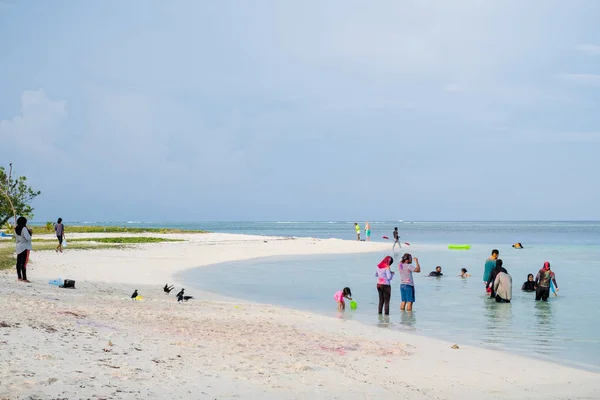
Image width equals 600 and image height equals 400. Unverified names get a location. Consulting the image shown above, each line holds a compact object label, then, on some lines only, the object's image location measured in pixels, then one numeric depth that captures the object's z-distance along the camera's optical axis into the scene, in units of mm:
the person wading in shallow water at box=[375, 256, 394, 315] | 16375
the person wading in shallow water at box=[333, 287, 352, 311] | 17688
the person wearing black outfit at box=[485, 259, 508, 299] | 19562
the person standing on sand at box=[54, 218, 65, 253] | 33031
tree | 52219
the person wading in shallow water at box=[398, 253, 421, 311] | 16969
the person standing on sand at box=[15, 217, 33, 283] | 17516
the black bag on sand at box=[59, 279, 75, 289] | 17906
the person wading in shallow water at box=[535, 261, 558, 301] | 19906
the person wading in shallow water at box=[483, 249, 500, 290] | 20291
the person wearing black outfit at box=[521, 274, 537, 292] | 22469
